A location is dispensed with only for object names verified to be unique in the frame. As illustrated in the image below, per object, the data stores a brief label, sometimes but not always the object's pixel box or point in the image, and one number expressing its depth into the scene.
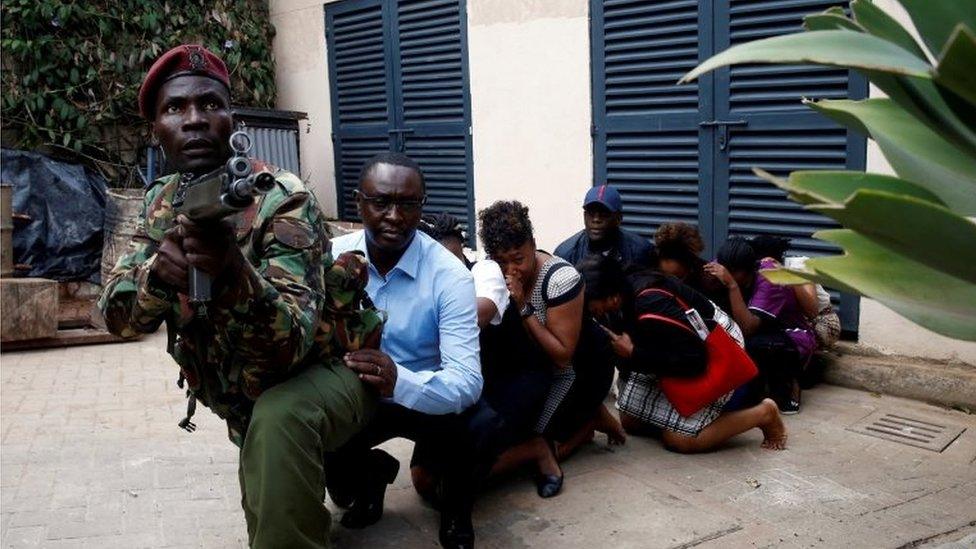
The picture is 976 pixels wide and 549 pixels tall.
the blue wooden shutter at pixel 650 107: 5.26
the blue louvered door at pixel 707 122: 4.79
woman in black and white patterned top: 3.62
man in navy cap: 4.77
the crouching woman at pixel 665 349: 3.74
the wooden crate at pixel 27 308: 5.82
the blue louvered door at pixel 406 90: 6.75
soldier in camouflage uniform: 2.40
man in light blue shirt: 3.02
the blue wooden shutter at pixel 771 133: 4.68
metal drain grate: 4.03
